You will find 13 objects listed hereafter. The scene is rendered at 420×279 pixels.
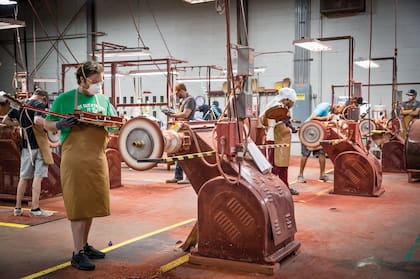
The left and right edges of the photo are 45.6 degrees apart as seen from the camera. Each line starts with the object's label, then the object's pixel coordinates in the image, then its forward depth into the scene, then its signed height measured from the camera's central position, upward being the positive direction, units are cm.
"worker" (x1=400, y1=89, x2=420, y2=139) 1210 -12
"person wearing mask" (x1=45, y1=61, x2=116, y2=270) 408 -42
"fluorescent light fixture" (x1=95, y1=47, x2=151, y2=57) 1047 +117
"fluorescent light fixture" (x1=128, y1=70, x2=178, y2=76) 1243 +87
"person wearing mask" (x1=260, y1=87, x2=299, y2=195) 721 -29
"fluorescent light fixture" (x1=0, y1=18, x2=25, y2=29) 864 +147
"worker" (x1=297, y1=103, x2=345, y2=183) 897 -21
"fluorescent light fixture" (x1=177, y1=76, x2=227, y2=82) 1500 +85
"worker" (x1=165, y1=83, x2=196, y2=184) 912 +2
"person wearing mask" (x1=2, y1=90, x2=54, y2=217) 621 -59
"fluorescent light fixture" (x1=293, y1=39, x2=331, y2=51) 922 +119
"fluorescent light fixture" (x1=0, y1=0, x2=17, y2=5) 814 +173
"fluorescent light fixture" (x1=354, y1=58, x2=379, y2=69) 1255 +114
